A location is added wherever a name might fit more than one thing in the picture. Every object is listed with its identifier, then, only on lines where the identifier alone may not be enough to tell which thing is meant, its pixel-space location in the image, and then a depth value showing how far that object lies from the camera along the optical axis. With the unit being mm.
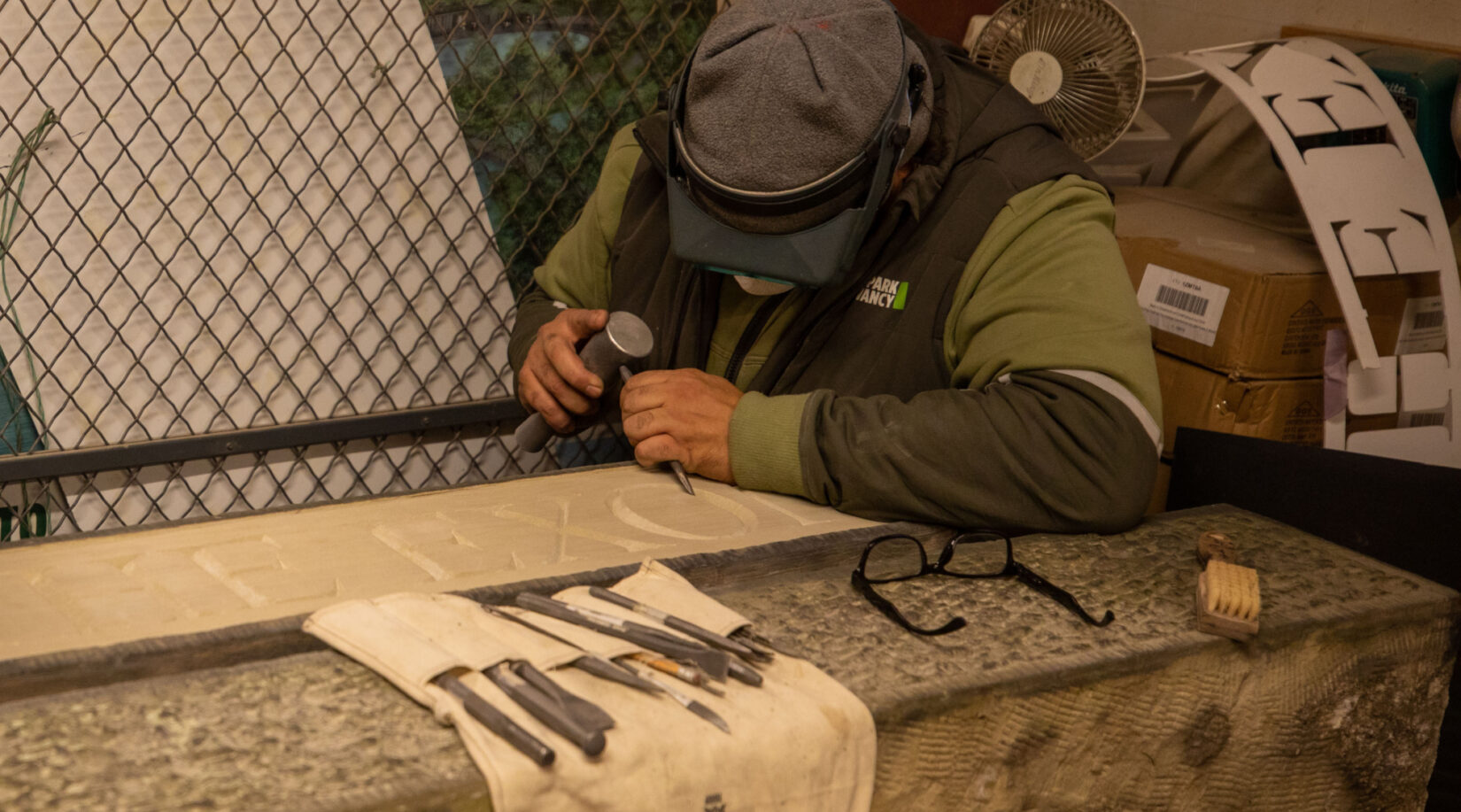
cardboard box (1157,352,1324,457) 1982
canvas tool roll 923
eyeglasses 1324
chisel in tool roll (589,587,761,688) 1067
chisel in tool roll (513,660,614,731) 953
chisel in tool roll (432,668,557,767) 908
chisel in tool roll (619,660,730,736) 993
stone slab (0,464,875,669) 1190
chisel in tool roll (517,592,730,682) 1050
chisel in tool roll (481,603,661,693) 1029
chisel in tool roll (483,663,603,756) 921
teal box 2062
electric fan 2293
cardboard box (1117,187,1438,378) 1938
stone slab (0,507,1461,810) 912
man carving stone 1479
